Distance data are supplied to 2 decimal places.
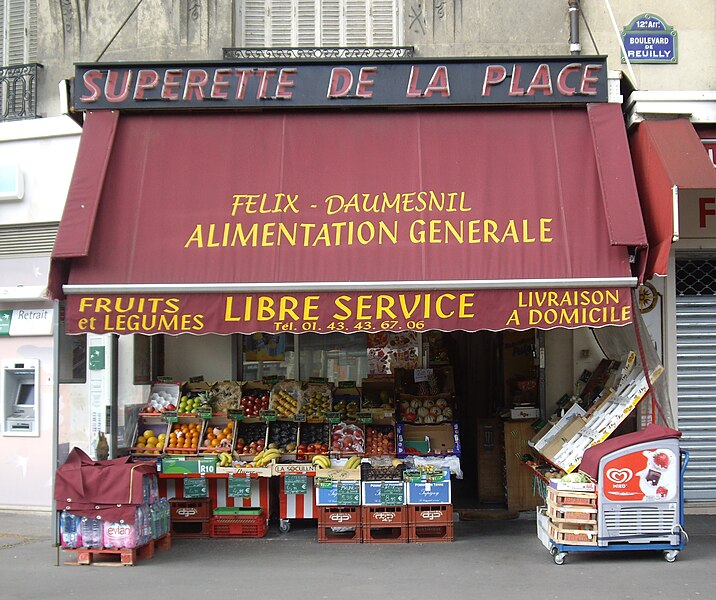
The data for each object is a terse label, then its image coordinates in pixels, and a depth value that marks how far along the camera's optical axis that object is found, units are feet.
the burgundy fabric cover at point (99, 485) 26.99
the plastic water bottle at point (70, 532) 27.43
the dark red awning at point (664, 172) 26.63
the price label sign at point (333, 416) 32.24
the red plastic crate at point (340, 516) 30.09
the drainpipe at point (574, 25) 34.17
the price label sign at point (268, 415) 32.27
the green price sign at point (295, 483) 31.01
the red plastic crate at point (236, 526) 31.48
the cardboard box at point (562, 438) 29.94
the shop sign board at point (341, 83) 29.81
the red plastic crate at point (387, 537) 30.09
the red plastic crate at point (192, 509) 31.63
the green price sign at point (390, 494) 29.89
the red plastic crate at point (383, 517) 30.04
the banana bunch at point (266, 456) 30.89
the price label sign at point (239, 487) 31.48
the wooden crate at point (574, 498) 26.21
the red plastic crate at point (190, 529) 31.63
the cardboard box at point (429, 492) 29.94
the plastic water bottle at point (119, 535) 27.17
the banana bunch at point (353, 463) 30.81
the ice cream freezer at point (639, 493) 26.04
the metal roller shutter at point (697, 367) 34.37
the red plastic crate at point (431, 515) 30.12
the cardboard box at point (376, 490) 29.87
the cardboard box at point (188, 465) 30.89
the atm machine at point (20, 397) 36.78
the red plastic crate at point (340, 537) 30.19
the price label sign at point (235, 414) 32.14
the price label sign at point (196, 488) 31.30
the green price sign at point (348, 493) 29.86
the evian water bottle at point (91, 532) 27.43
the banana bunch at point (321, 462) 30.60
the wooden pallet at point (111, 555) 27.30
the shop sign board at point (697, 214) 33.86
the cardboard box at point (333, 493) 29.86
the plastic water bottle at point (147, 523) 27.86
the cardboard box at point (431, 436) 32.48
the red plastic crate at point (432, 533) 30.17
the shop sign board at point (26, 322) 36.55
